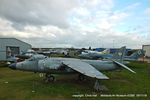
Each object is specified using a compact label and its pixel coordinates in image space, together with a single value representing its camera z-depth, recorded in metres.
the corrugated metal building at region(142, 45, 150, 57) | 53.49
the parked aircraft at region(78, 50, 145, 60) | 22.78
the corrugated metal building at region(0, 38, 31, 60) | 28.05
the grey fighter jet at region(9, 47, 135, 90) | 9.49
